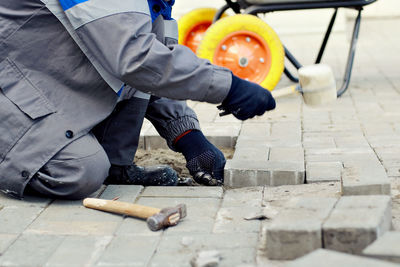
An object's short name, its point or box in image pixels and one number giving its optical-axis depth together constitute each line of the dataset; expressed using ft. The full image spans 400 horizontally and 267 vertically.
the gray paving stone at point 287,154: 10.73
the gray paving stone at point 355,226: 6.61
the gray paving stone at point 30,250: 7.04
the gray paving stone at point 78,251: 6.99
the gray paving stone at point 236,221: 7.82
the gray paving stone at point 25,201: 8.98
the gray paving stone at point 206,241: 7.32
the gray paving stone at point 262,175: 9.69
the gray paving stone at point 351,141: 11.47
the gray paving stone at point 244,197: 8.84
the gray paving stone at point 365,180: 8.23
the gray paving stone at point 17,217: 8.05
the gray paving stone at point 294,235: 6.74
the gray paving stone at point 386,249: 6.07
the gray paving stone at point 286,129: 12.53
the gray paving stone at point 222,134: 12.40
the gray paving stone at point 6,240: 7.43
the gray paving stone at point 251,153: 10.87
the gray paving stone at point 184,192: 9.25
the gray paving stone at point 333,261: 5.89
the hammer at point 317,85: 9.25
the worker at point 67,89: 8.47
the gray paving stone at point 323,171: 9.60
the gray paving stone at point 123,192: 9.24
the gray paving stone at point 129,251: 6.97
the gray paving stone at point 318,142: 11.60
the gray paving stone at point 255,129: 12.61
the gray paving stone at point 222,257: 6.88
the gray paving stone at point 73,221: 7.94
